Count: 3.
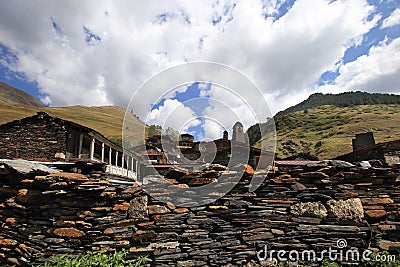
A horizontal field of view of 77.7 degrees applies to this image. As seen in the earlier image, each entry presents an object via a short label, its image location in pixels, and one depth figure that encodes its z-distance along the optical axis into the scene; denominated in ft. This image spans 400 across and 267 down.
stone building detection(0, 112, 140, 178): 48.78
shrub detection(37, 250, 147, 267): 12.62
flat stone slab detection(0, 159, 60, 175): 14.62
